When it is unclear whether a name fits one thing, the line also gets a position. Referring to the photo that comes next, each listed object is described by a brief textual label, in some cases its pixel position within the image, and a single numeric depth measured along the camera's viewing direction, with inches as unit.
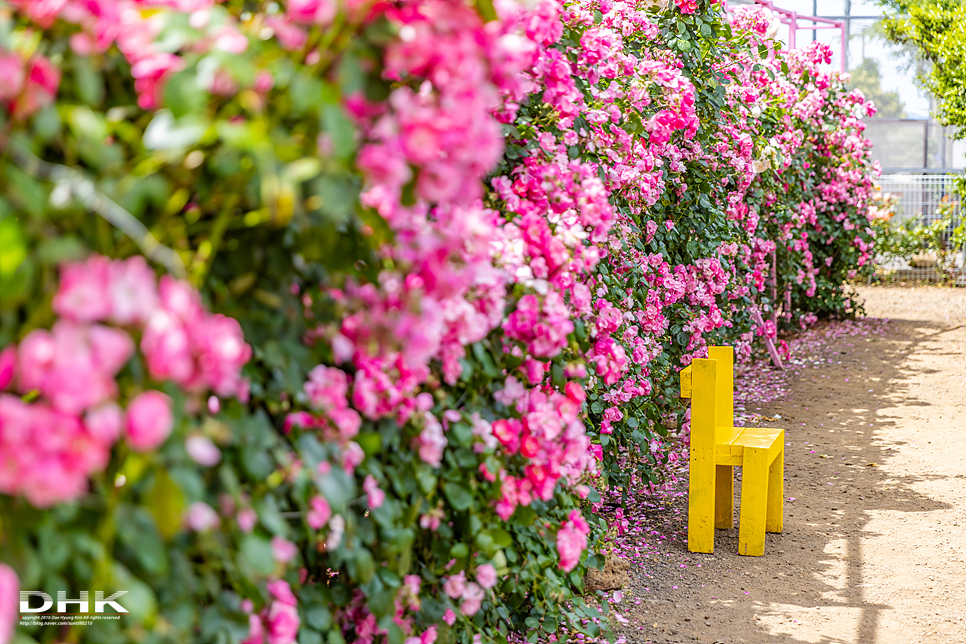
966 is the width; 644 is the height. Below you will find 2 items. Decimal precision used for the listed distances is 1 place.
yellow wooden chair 412.3
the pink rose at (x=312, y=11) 182.6
